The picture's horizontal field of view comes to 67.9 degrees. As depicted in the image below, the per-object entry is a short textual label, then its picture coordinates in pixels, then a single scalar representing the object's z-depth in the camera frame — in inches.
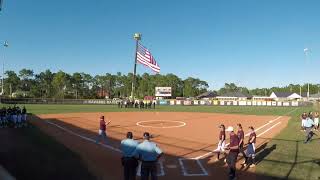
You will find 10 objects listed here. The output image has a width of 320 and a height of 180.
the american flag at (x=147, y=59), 1226.1
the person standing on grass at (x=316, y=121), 664.8
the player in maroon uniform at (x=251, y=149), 382.7
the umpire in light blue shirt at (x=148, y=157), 256.3
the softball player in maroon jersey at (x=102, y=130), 489.3
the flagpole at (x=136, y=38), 1552.0
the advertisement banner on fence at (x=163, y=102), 2206.4
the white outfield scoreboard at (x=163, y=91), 2194.3
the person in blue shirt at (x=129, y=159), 268.2
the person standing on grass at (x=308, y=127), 539.1
